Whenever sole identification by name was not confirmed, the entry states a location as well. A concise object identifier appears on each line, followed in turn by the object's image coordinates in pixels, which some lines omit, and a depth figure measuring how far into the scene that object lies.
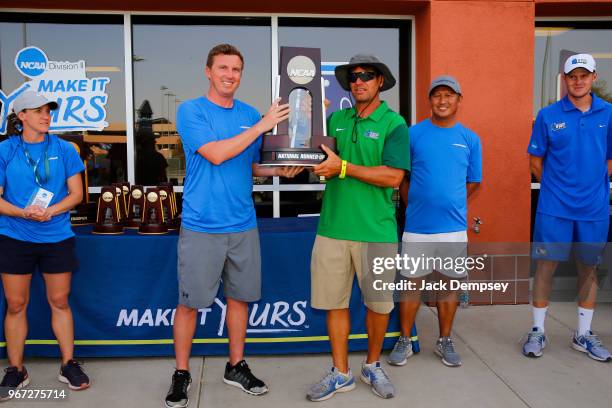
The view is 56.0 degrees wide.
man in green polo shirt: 2.99
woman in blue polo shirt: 3.11
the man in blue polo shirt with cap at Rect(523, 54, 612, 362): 3.67
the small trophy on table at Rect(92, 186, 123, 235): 3.68
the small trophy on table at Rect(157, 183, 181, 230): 3.78
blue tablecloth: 3.61
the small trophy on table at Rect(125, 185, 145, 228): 3.89
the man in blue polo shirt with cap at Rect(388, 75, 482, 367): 3.53
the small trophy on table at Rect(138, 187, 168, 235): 3.67
